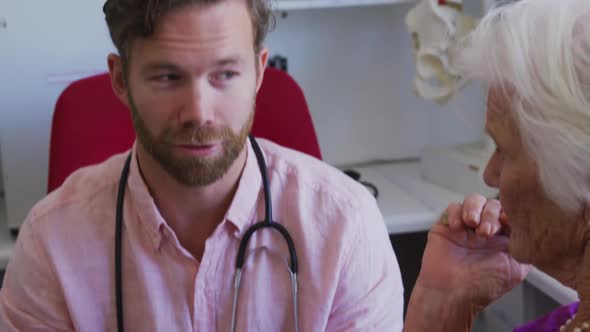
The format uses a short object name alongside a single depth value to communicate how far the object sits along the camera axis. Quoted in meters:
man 1.23
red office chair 1.59
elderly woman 0.82
